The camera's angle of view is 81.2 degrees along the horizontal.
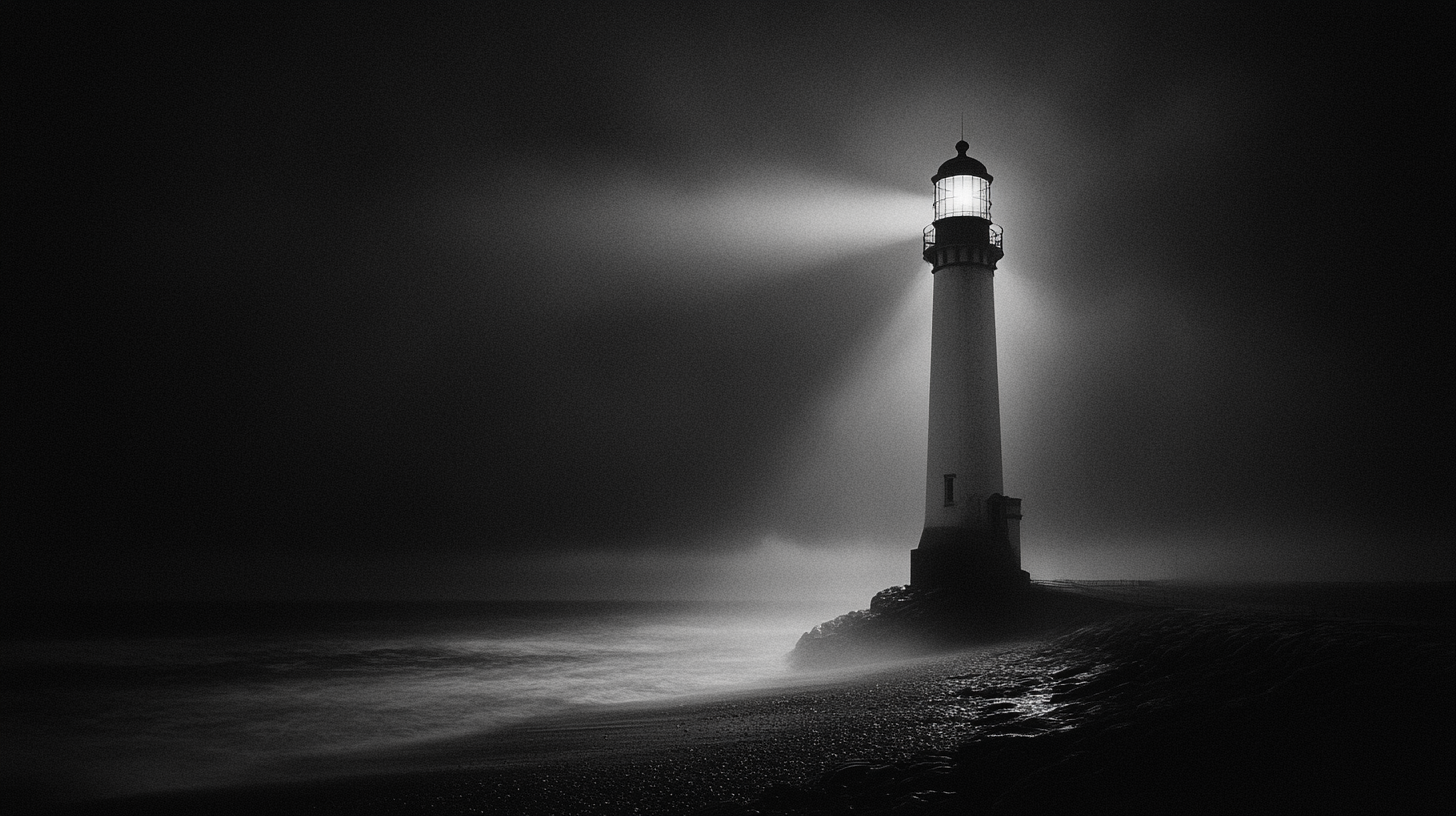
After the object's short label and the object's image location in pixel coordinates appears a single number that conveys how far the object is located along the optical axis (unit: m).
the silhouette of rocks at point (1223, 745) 5.76
